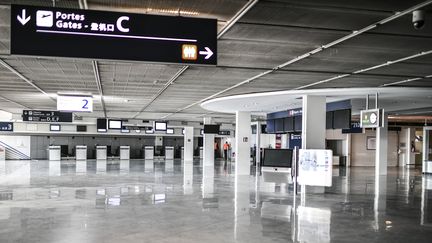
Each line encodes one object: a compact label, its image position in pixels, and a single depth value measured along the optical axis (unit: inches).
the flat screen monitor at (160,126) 1332.4
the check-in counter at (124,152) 1637.6
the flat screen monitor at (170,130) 1575.5
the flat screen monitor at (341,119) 653.9
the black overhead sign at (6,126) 1229.7
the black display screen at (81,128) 1539.1
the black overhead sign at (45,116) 936.3
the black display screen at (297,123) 821.9
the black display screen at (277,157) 687.7
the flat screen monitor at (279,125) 897.1
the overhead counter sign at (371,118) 584.7
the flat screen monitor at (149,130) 1480.1
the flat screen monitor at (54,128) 1498.5
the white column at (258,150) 1207.6
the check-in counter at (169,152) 1671.0
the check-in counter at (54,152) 1494.8
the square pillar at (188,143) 1411.2
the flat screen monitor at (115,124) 1261.1
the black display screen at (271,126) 945.3
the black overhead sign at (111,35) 212.2
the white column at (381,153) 929.5
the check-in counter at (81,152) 1551.4
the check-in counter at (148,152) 1672.0
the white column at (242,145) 888.9
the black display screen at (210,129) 1134.4
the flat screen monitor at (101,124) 1271.2
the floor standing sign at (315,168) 547.5
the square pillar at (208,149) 1206.9
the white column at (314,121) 609.9
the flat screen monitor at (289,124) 854.0
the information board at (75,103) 669.3
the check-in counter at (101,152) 1599.4
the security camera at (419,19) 235.5
